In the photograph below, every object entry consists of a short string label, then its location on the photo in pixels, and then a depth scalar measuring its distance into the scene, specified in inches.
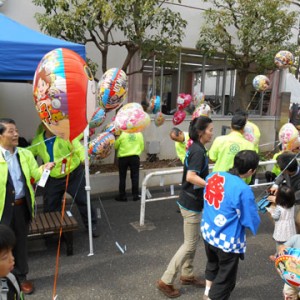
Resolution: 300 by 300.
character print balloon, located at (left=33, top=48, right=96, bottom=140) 113.2
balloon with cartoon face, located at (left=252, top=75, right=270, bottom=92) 295.6
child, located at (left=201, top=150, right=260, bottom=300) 98.3
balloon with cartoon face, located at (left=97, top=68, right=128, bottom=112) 156.2
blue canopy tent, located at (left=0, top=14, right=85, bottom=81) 146.3
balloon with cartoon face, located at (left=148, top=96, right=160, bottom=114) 272.7
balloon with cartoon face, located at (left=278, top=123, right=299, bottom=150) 171.8
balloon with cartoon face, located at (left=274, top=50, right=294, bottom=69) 281.9
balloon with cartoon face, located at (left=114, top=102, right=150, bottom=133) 156.9
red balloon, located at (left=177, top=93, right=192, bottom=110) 273.1
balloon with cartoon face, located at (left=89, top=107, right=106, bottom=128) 180.4
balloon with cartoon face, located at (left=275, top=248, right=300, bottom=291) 90.3
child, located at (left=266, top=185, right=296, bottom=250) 134.1
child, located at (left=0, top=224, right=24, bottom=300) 59.9
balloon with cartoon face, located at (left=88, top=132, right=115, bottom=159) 177.3
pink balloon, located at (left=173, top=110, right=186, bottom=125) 267.0
